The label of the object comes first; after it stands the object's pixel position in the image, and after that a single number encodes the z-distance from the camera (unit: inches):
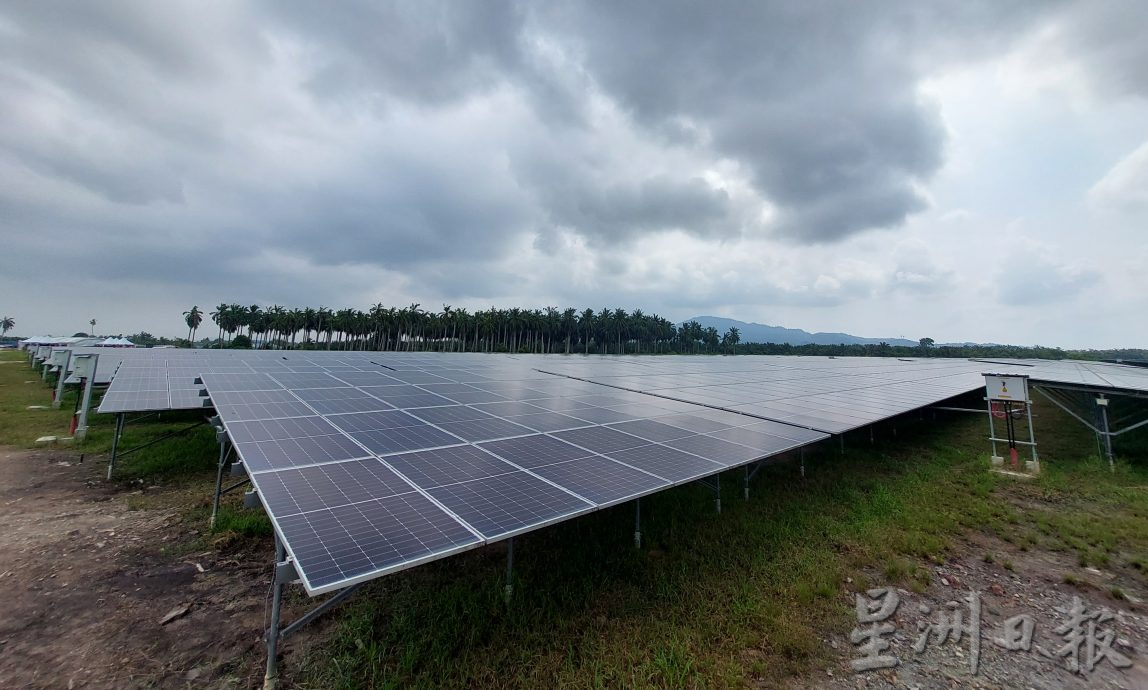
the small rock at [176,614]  244.8
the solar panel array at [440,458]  179.9
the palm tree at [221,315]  4642.5
